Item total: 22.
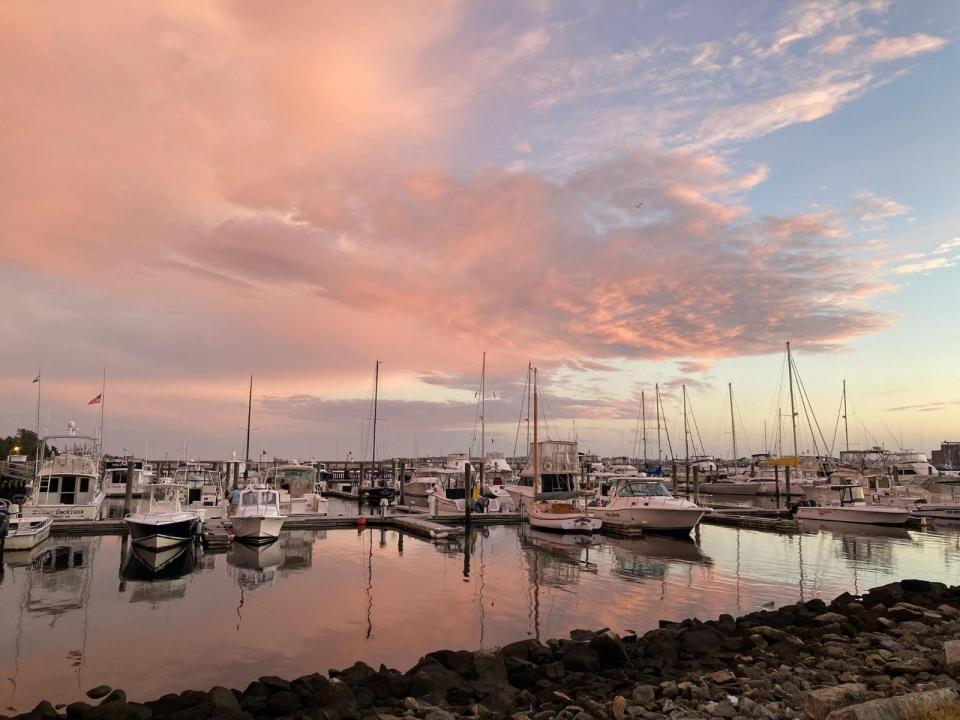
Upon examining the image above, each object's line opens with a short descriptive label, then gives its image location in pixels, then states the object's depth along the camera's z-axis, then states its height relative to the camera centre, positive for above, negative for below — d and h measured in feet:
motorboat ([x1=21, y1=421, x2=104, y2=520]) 110.11 -6.27
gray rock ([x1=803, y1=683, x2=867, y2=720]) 28.68 -11.03
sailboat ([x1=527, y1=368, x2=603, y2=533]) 114.62 -9.43
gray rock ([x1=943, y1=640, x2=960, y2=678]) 33.50 -10.37
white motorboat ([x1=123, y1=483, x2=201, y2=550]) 87.51 -9.75
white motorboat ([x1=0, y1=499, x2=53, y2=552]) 87.40 -10.48
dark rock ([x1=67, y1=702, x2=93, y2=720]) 31.91 -12.52
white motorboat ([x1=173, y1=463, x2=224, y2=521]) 116.88 -9.11
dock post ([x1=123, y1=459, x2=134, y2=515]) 114.01 -6.40
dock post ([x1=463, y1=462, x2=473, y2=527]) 124.24 -7.37
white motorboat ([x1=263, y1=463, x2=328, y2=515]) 134.00 -7.98
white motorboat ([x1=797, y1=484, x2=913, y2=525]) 130.82 -11.46
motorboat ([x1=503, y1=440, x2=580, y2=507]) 138.00 -1.92
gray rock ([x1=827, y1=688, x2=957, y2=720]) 24.36 -9.49
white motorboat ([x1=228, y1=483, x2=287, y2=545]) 97.45 -9.30
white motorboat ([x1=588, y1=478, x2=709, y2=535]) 112.78 -9.35
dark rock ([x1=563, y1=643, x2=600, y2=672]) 39.78 -12.46
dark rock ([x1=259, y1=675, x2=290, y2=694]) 36.58 -12.76
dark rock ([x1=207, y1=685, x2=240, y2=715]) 32.32 -12.39
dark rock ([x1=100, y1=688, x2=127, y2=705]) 34.53 -12.83
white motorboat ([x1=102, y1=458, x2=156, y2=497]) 200.08 -8.12
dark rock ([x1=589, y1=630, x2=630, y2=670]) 40.40 -12.15
